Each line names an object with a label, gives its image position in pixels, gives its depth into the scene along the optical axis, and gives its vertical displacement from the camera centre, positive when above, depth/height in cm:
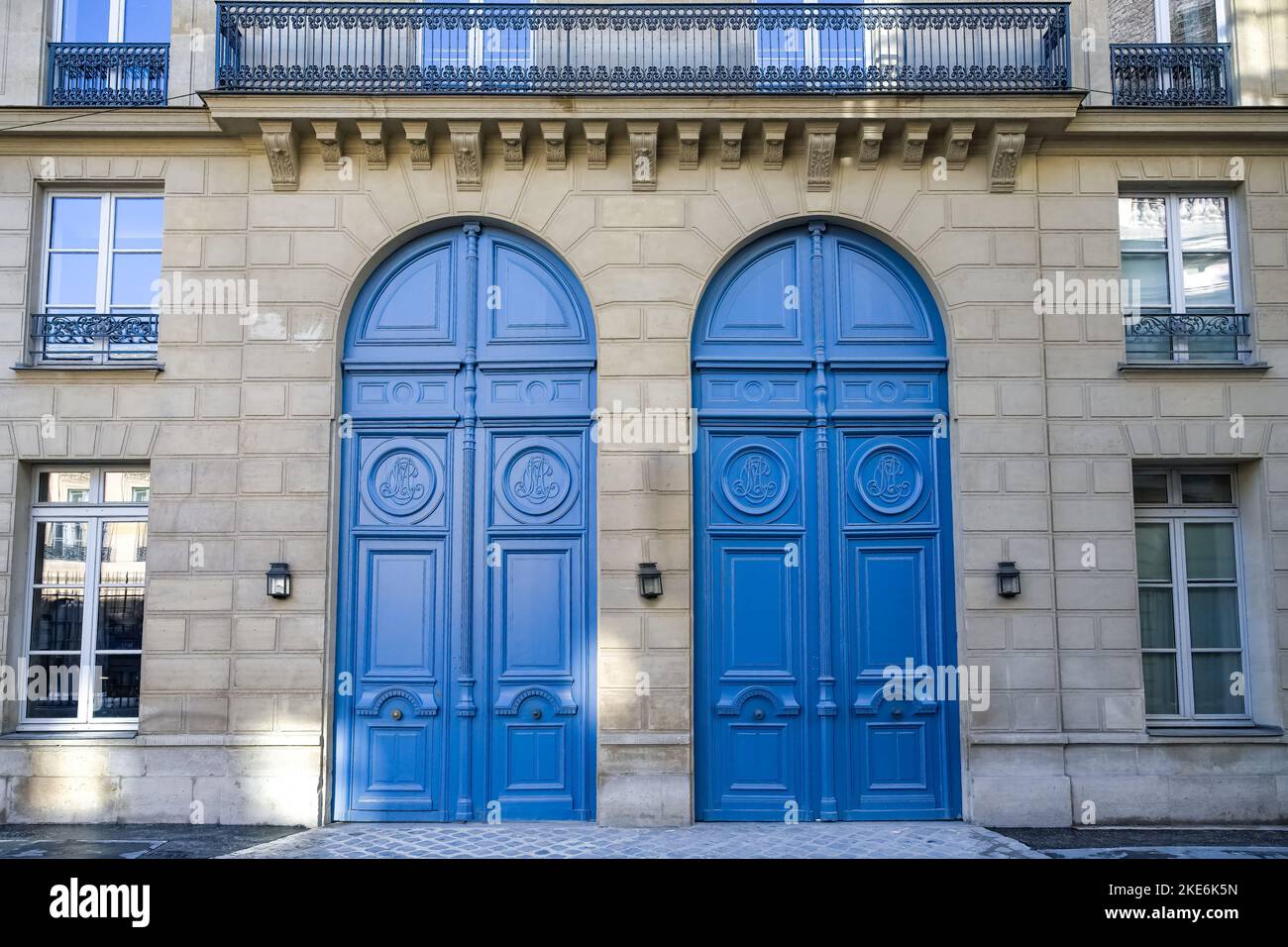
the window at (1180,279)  1109 +342
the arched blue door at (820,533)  1050 +69
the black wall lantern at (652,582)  1030 +18
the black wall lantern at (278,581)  1034 +21
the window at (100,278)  1096 +346
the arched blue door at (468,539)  1048 +64
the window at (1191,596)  1084 +2
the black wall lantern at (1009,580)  1040 +19
